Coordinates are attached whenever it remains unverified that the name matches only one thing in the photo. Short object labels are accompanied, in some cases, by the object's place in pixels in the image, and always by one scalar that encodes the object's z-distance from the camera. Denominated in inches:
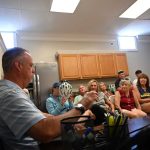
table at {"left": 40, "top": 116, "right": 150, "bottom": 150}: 32.7
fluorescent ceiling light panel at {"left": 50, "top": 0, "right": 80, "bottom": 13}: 114.2
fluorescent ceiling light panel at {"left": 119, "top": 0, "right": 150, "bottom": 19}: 125.7
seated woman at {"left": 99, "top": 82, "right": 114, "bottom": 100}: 133.2
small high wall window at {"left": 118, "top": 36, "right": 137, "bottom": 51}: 191.5
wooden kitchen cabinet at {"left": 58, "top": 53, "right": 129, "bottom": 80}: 159.1
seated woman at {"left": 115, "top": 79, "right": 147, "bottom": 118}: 109.9
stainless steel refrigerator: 133.8
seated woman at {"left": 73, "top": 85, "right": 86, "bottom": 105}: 133.1
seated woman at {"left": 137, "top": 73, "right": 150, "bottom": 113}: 116.8
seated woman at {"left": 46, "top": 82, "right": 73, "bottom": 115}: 96.1
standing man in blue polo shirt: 27.6
